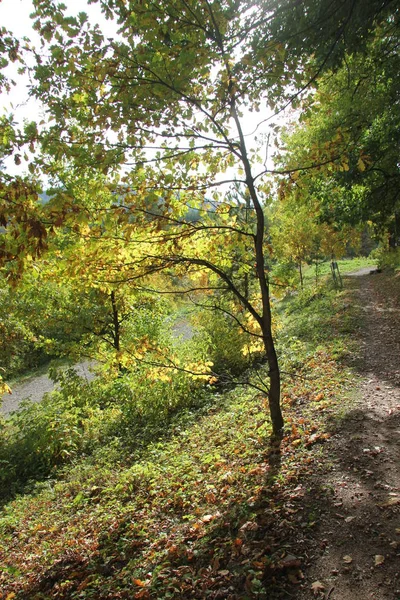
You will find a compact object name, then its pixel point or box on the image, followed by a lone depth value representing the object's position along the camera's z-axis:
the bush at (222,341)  10.33
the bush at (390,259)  21.30
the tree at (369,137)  7.84
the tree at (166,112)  2.97
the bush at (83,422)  7.68
